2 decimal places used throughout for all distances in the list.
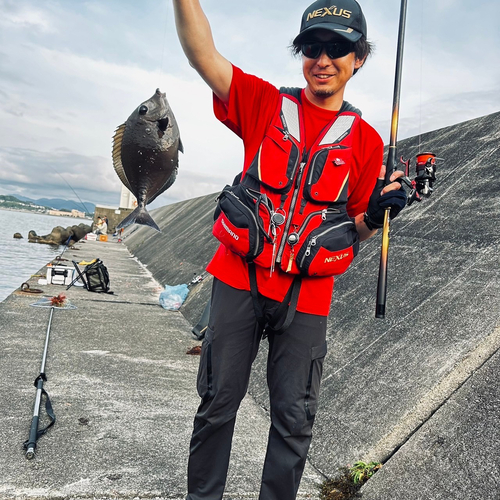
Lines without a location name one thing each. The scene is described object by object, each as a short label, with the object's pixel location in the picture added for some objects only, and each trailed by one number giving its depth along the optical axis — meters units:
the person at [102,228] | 30.24
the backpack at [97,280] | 8.96
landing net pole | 2.73
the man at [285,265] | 2.11
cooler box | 9.30
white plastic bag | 7.94
